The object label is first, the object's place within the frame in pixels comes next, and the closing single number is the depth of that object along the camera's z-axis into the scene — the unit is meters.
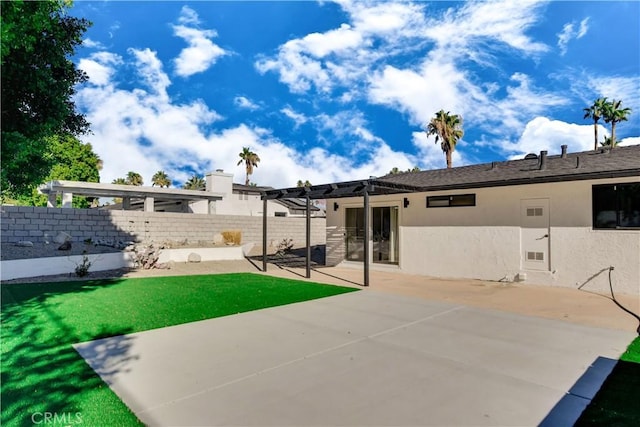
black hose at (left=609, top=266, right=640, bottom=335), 6.31
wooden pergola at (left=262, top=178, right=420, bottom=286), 9.91
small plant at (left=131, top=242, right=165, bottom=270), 12.83
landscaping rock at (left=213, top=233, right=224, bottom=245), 18.20
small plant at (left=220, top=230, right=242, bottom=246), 18.56
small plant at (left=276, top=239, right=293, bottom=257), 19.01
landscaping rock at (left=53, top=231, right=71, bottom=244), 12.99
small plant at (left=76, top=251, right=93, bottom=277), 10.63
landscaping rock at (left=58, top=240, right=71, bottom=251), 12.07
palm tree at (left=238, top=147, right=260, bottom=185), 48.66
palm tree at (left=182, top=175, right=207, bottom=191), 55.53
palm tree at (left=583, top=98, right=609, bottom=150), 36.50
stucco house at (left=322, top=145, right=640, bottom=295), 8.28
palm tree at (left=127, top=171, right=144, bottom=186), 48.78
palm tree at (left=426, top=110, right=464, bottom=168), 32.84
